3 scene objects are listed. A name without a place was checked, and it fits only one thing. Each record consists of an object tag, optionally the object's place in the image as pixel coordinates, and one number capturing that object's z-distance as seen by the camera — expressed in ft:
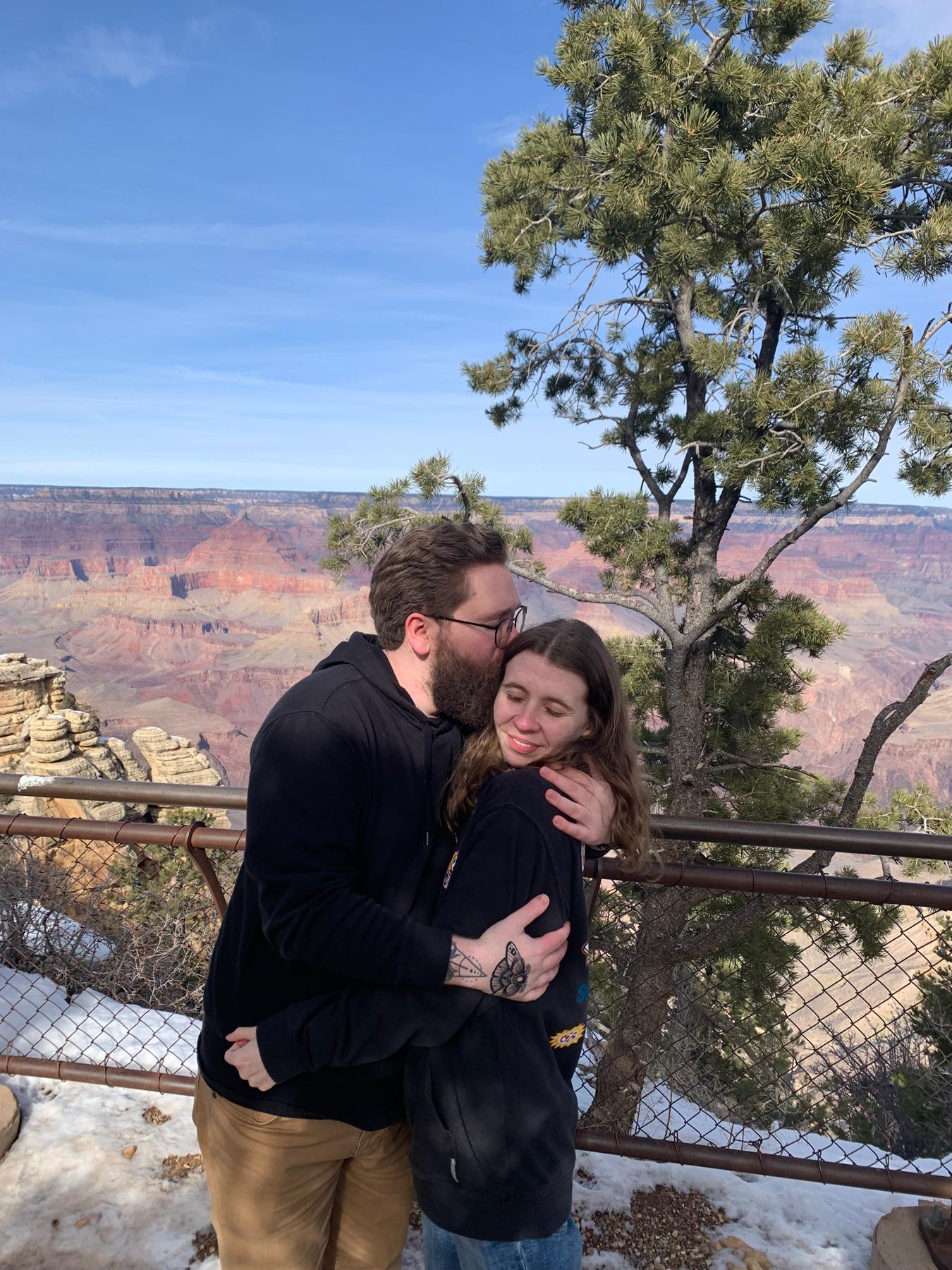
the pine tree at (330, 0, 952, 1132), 23.63
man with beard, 4.22
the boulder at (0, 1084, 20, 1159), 7.62
